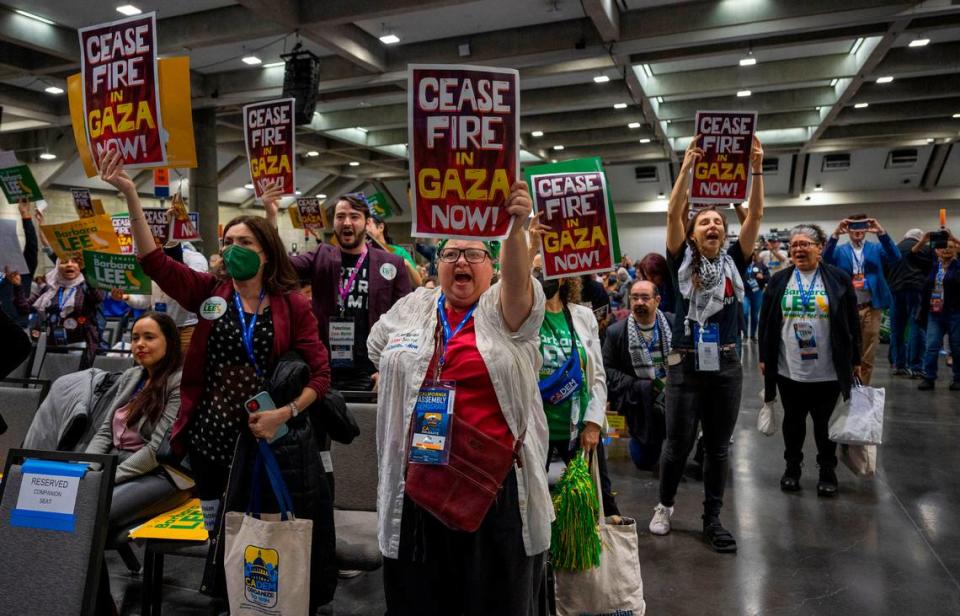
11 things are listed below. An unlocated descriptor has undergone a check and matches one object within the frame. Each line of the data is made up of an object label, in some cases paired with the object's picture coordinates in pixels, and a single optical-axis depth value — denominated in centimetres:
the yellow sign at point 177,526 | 263
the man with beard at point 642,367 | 462
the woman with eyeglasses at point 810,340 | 416
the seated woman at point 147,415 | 298
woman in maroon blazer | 231
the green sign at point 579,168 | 304
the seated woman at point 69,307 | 552
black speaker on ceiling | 816
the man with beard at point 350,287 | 352
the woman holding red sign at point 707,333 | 342
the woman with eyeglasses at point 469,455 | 181
